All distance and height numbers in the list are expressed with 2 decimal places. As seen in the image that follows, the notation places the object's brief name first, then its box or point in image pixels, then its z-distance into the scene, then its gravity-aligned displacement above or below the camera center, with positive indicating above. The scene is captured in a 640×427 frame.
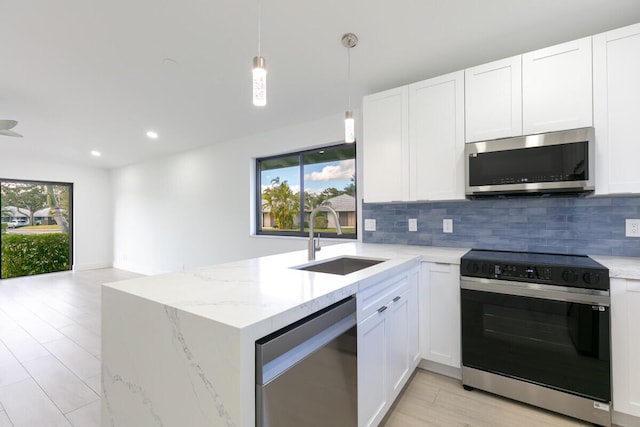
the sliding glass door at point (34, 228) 5.66 -0.28
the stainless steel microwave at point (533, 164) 1.82 +0.32
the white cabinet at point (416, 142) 2.30 +0.61
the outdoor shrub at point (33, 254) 5.68 -0.82
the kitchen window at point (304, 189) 3.57 +0.32
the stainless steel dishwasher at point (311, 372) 0.86 -0.56
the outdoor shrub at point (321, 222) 3.72 -0.12
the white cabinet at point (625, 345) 1.61 -0.76
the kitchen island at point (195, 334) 0.81 -0.40
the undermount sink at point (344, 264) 2.09 -0.40
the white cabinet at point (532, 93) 1.87 +0.83
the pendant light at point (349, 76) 1.87 +1.27
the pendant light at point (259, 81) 1.28 +0.60
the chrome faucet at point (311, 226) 2.05 -0.10
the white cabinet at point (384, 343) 1.41 -0.76
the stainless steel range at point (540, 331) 1.65 -0.75
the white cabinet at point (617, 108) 1.74 +0.63
